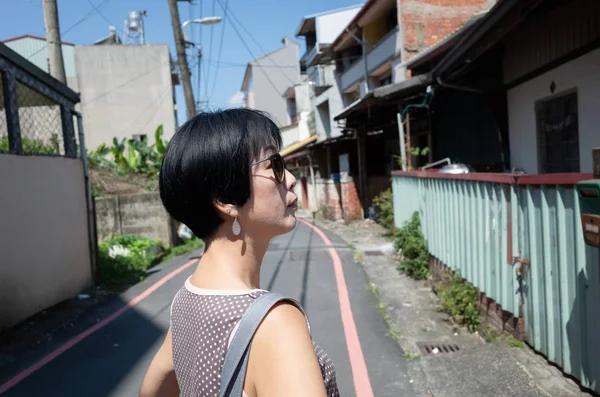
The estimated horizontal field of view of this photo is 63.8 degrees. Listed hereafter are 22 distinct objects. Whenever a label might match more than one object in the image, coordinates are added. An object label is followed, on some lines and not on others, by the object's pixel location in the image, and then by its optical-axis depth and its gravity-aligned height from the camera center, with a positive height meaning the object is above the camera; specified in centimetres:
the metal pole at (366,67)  1920 +418
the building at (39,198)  650 -10
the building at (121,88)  2802 +586
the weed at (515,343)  441 -169
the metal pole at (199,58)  2064 +534
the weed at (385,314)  565 -195
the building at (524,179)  363 -19
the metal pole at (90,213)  916 -46
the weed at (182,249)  1308 -194
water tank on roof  2976 +1021
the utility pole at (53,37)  1059 +340
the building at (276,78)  4303 +908
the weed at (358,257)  1048 -194
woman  125 -11
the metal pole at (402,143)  1162 +62
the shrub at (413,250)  826 -148
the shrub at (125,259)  975 -173
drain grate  493 -190
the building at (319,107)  2358 +368
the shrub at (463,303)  547 -165
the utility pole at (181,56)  1510 +399
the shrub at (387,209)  1330 -110
